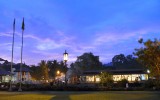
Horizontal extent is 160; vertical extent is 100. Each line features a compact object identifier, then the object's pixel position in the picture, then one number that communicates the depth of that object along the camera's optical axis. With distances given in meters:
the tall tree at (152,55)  21.70
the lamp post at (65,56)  28.35
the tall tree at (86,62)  82.04
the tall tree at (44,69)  82.12
